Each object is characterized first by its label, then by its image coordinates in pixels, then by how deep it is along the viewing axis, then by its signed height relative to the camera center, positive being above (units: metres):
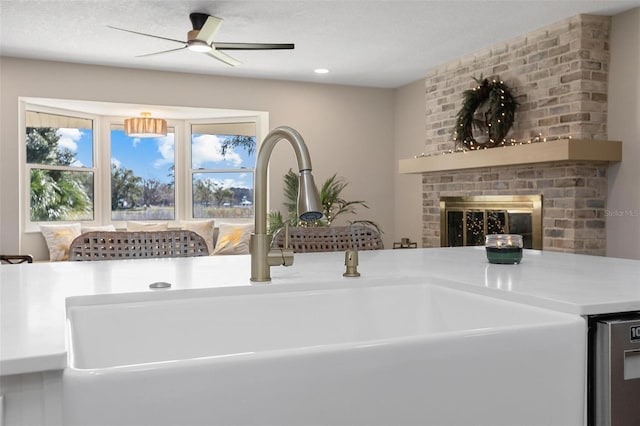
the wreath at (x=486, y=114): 4.77 +0.79
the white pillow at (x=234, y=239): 6.36 -0.36
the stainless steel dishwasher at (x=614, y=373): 0.97 -0.28
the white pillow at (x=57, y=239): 5.80 -0.32
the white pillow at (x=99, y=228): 6.25 -0.22
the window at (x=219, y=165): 7.13 +0.52
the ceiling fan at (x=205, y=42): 4.13 +1.22
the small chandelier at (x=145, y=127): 6.36 +0.89
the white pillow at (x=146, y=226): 6.59 -0.21
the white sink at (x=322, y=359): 0.71 -0.23
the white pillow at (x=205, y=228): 6.65 -0.24
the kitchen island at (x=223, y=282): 0.70 -0.16
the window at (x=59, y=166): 6.15 +0.45
